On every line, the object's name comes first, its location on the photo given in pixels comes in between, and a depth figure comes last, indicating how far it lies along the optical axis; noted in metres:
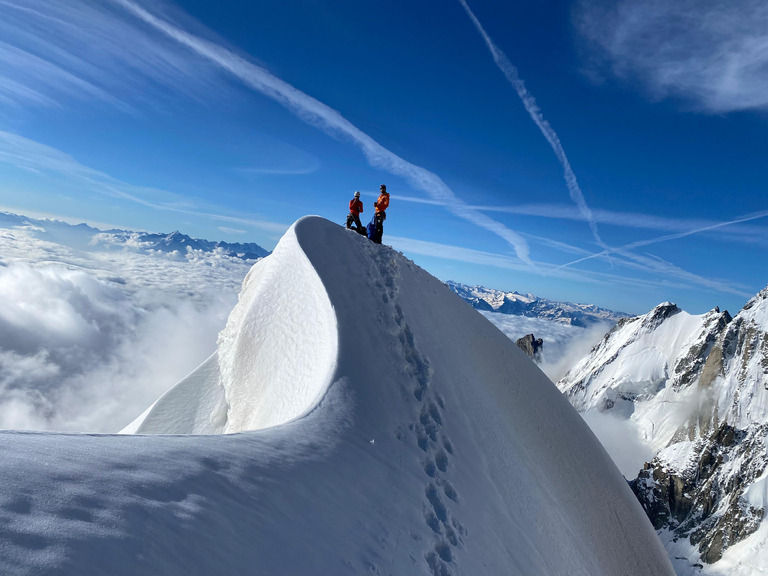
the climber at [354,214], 18.52
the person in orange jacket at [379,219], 18.20
